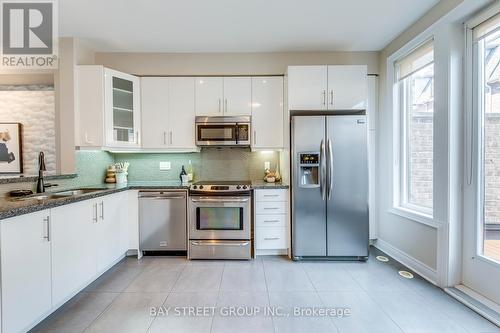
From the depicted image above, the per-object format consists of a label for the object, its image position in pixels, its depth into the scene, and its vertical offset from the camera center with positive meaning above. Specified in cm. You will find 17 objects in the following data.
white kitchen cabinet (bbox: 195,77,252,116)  356 +91
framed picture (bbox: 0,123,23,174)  385 +23
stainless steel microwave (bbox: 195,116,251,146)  349 +44
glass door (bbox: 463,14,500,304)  214 -3
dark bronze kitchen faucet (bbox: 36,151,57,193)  250 -15
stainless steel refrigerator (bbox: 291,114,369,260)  309 -28
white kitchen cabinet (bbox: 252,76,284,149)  355 +71
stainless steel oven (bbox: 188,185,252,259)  320 -73
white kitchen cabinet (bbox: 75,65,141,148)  314 +68
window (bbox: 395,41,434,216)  281 +39
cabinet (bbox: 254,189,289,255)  326 -70
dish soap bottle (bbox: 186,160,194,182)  379 -11
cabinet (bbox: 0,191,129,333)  165 -72
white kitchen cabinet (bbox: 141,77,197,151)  358 +70
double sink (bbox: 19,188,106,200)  232 -30
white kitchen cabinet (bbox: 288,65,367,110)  325 +93
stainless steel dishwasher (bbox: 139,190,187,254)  326 -71
